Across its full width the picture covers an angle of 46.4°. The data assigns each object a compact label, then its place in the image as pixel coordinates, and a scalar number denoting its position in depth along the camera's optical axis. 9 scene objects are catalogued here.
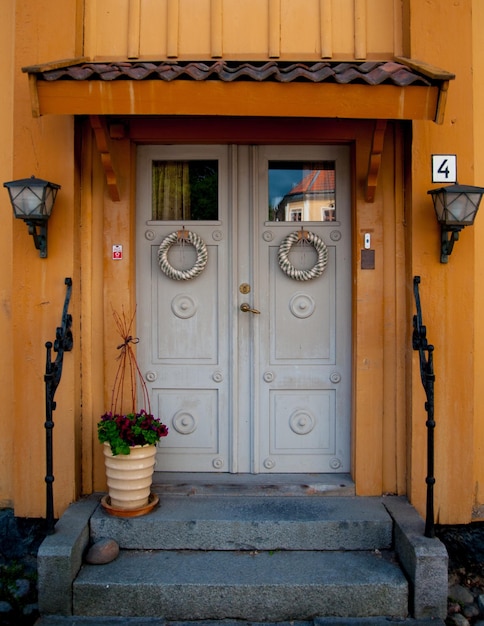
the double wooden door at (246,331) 4.41
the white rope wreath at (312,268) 4.33
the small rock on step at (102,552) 3.60
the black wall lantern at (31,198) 3.80
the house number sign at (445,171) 4.04
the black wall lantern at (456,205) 3.76
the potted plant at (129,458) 3.76
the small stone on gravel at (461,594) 3.67
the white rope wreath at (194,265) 4.33
